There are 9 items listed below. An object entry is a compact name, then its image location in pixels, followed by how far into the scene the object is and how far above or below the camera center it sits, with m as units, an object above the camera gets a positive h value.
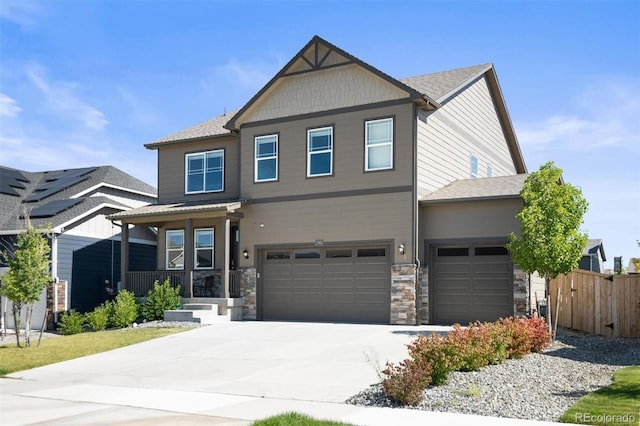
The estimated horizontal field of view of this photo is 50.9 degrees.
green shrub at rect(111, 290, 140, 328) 21.30 -1.59
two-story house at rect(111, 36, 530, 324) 19.39 +1.70
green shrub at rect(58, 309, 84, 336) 21.52 -2.03
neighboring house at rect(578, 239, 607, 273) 33.41 +0.19
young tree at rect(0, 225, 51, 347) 17.92 -0.38
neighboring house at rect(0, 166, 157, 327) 23.92 +1.35
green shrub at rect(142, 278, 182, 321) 21.66 -1.33
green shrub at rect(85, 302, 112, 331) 21.36 -1.83
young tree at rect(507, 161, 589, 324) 15.82 +0.76
